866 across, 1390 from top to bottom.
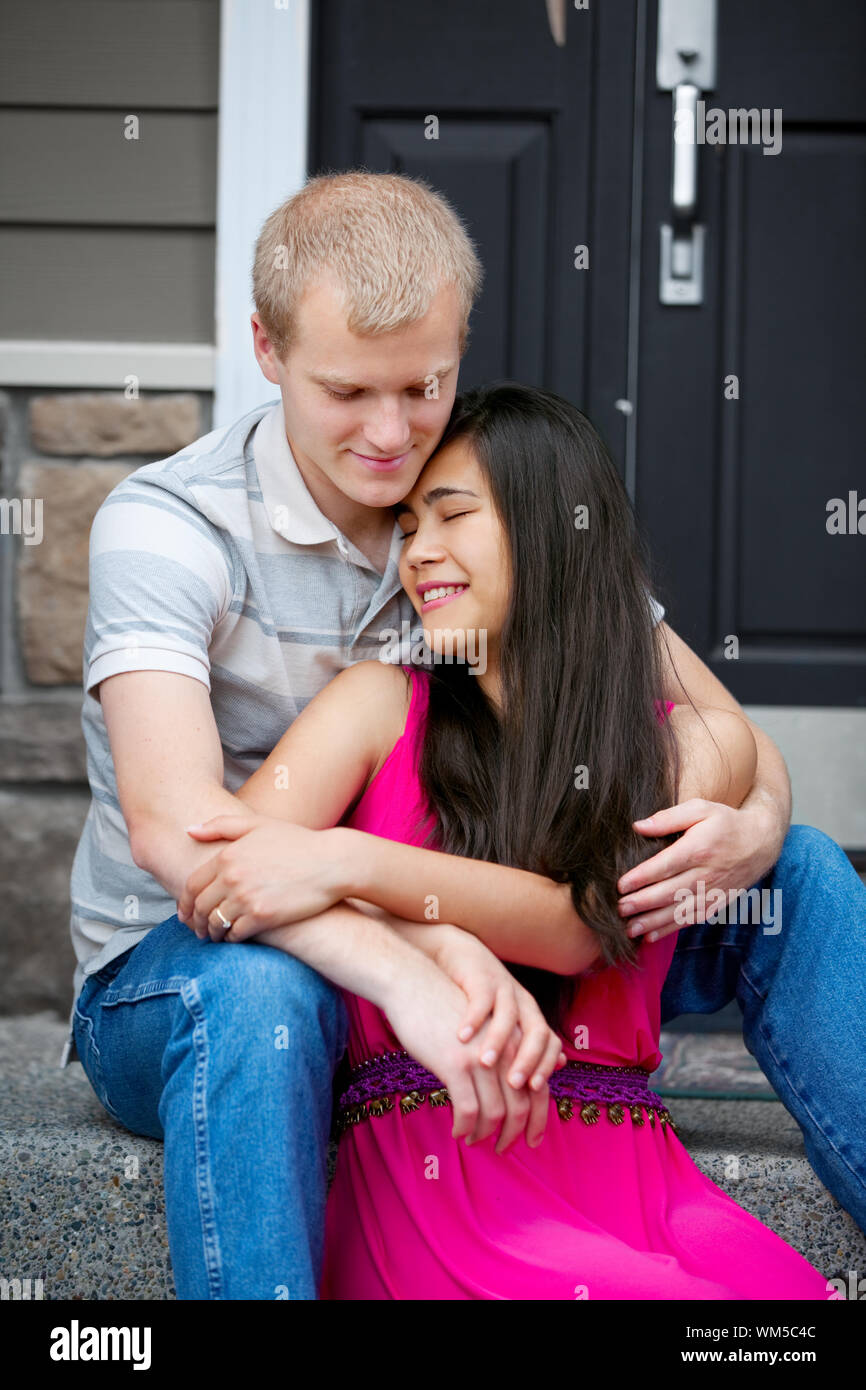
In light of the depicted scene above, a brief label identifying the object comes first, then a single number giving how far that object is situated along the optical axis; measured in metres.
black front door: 2.66
